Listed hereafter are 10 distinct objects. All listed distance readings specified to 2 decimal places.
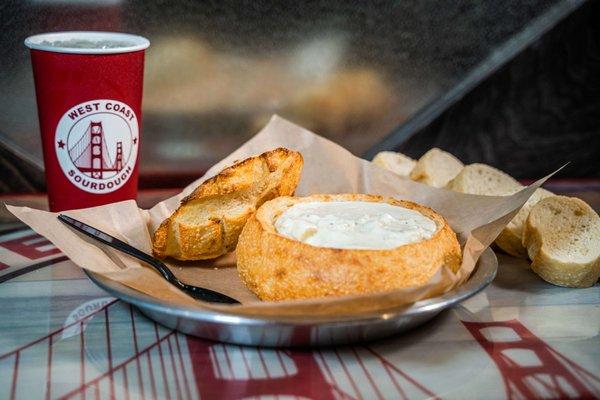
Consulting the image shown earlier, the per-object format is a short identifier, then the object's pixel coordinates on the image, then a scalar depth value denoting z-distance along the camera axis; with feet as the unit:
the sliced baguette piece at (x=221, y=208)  4.15
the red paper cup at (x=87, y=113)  4.39
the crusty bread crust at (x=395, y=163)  5.32
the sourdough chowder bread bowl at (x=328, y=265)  3.49
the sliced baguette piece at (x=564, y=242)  4.33
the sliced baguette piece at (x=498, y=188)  4.72
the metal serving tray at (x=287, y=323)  3.30
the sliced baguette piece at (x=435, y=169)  5.10
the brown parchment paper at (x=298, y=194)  3.34
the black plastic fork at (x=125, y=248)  3.88
